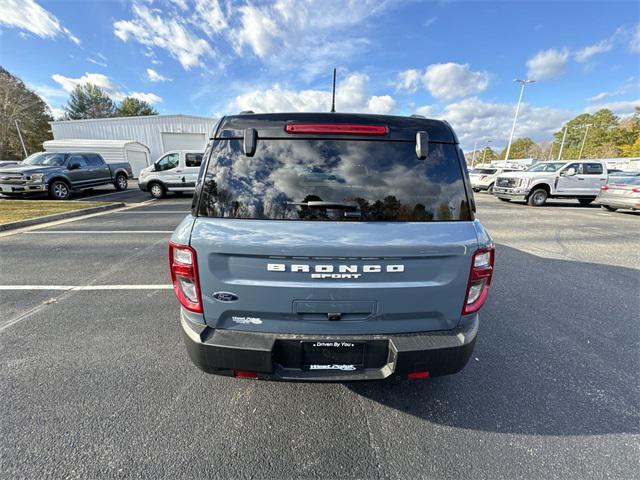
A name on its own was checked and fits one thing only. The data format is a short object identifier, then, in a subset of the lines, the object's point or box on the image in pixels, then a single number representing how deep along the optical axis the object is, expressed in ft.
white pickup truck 39.75
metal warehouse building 84.58
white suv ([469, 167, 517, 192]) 61.91
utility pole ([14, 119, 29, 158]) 110.67
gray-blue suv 5.40
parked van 41.96
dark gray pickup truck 34.35
